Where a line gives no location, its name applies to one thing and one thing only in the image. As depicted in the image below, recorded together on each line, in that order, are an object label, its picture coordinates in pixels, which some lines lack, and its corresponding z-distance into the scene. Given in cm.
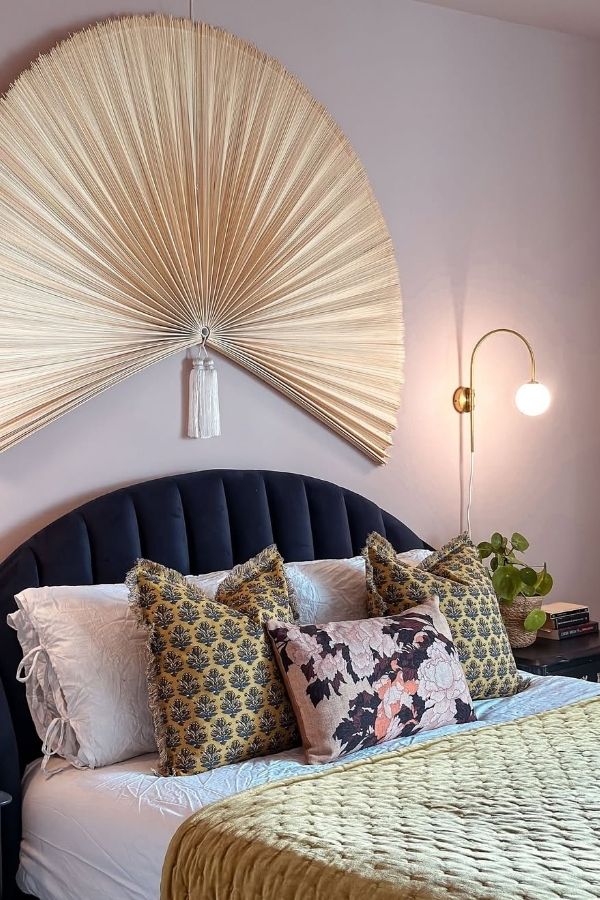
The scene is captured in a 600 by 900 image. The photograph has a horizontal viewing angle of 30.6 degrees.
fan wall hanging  275
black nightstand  331
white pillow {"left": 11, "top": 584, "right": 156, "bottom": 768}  244
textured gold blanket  167
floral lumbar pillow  240
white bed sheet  210
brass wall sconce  369
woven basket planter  349
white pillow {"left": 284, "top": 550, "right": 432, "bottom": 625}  288
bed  213
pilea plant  347
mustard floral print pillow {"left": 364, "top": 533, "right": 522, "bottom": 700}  283
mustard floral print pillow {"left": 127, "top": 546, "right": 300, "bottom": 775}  234
